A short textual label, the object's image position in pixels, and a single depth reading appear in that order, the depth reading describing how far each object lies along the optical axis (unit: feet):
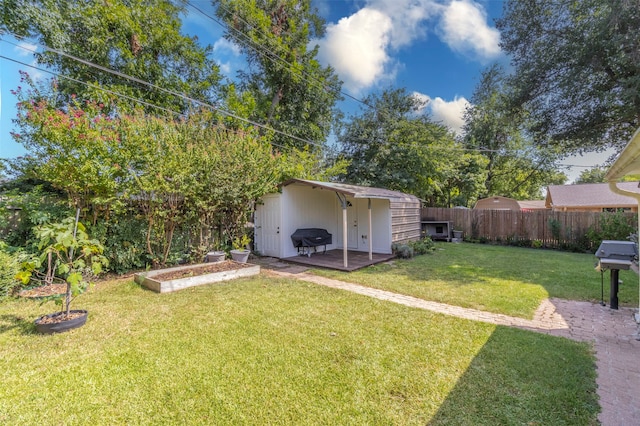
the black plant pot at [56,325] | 12.12
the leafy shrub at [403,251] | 30.91
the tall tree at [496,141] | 74.54
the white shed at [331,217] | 30.12
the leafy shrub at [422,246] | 33.73
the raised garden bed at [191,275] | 18.62
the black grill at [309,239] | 30.07
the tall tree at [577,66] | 27.25
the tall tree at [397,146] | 53.11
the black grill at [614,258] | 14.16
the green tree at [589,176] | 117.36
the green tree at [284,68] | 51.85
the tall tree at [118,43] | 35.29
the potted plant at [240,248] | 26.12
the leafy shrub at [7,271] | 16.08
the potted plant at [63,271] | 11.53
